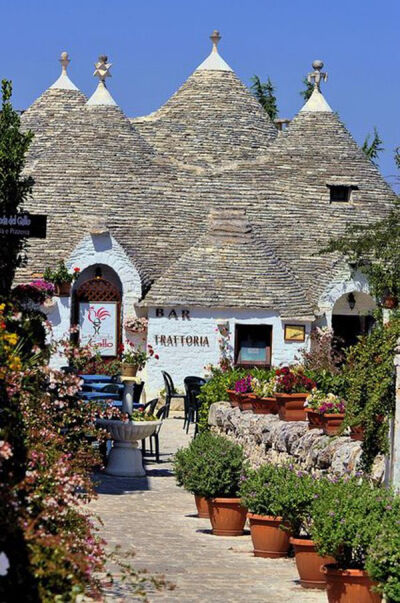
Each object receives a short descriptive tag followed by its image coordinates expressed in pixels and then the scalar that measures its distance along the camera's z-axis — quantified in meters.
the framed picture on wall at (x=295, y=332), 34.66
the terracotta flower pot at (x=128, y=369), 32.91
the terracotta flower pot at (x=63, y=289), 35.19
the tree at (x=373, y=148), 51.56
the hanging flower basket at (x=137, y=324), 34.75
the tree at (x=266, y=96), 54.56
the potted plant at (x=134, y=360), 32.94
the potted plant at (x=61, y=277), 35.06
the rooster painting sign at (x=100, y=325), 35.59
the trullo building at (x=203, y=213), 34.56
